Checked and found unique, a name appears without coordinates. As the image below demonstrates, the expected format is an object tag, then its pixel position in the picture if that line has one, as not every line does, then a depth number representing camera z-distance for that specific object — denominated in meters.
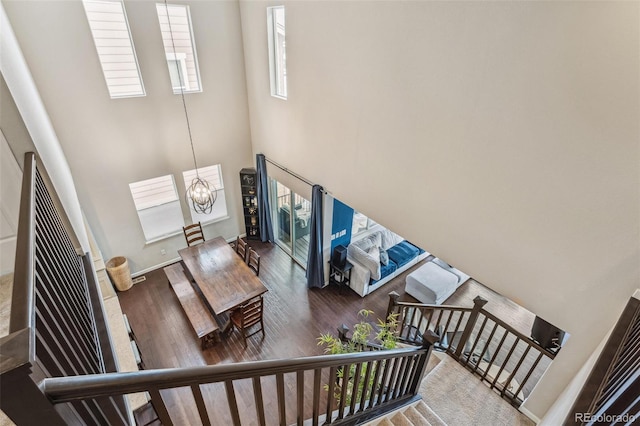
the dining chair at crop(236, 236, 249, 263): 5.95
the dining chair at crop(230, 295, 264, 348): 4.65
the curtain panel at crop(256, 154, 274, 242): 6.49
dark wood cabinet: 6.75
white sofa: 5.99
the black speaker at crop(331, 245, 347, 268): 6.05
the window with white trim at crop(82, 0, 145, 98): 4.40
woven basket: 5.62
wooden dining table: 4.81
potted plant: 3.23
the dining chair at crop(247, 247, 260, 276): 5.58
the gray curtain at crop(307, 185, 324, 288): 5.30
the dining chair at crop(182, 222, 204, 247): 6.16
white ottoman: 6.10
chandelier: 5.16
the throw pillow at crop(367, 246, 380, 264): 6.34
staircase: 2.62
